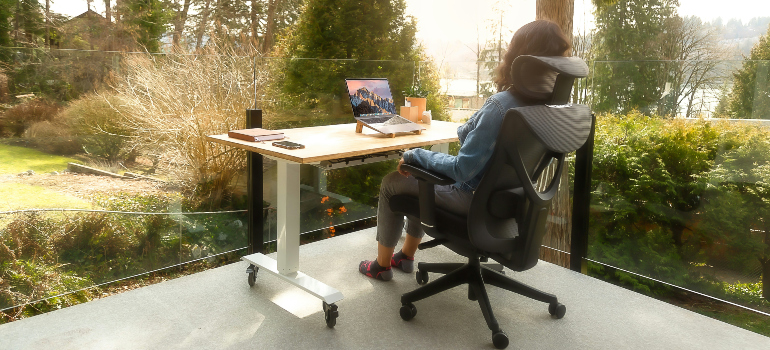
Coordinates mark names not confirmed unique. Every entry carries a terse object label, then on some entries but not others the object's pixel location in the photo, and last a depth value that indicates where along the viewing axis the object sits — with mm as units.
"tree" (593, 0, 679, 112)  6051
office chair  1797
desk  2258
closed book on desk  2436
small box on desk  3266
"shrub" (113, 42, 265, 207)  3105
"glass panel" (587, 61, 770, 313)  2740
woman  1917
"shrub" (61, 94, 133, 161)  2703
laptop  2854
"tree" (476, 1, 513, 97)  7254
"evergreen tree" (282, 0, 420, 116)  4789
